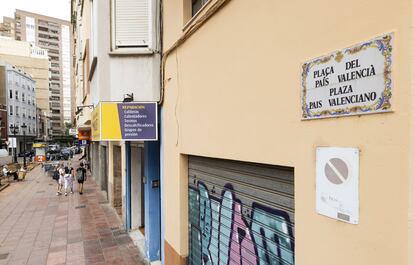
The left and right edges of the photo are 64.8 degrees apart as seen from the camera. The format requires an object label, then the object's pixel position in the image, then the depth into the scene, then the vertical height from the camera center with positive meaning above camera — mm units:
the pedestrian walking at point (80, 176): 18386 -2487
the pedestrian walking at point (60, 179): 18422 -2667
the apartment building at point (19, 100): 60688 +6708
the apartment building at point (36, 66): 78750 +16964
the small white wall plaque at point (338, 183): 2217 -379
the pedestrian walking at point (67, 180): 18203 -2630
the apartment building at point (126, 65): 6152 +1322
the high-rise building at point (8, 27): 105288 +34770
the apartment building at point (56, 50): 106000 +29267
